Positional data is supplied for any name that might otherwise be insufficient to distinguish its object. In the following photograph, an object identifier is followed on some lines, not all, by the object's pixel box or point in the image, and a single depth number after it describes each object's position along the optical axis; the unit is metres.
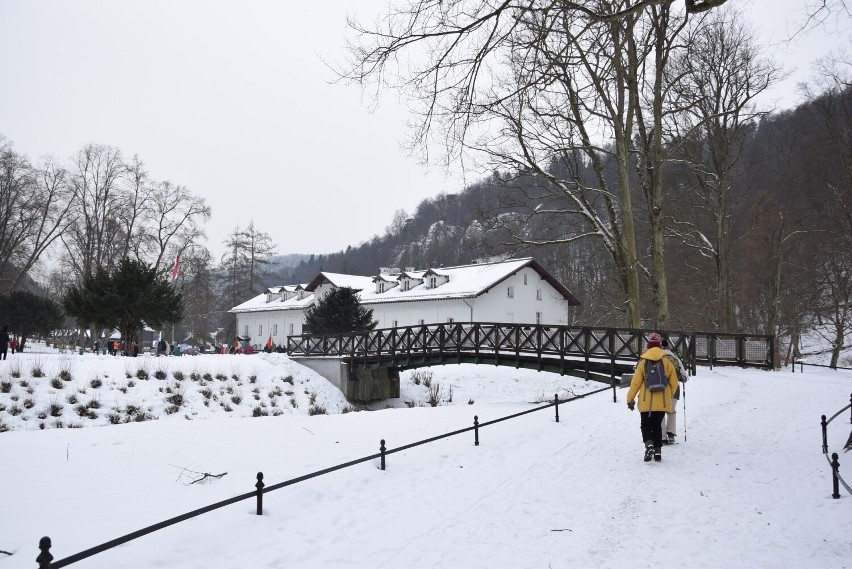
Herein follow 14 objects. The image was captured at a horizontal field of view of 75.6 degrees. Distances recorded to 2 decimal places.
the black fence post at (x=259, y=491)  6.01
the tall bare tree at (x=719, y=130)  20.56
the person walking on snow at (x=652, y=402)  8.23
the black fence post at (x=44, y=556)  3.69
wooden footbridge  18.47
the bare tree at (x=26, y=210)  33.06
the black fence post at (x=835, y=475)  5.98
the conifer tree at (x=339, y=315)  32.06
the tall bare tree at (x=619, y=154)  15.95
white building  39.38
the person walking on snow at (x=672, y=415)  9.02
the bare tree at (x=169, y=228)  40.03
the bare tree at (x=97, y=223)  37.44
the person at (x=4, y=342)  21.68
